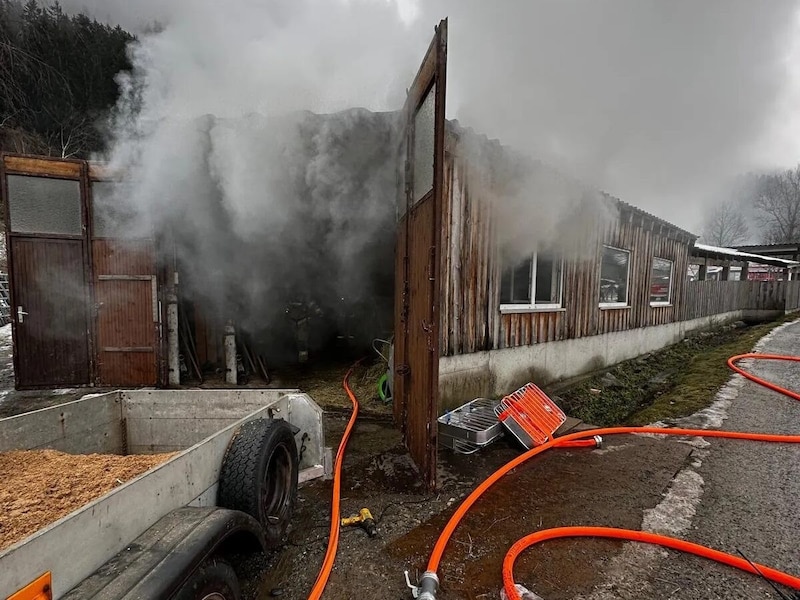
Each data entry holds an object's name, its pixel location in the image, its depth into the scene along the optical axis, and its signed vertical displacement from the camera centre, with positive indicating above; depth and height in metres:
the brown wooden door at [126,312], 5.96 -0.58
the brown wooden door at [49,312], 5.65 -0.57
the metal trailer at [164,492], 1.25 -1.03
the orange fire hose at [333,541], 2.17 -1.72
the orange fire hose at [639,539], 2.22 -1.70
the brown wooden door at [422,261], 3.12 +0.16
